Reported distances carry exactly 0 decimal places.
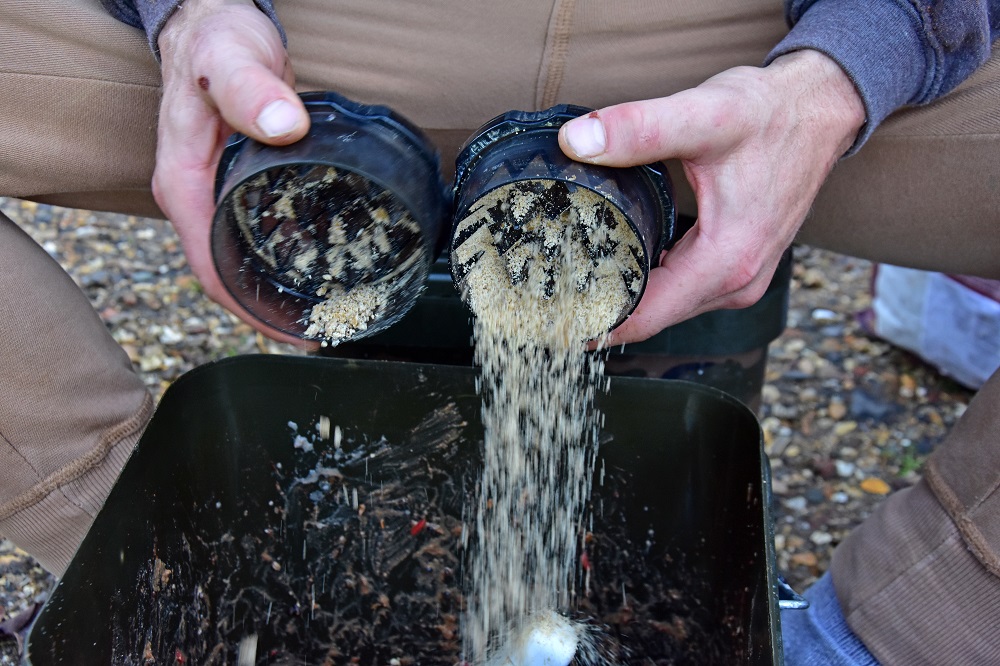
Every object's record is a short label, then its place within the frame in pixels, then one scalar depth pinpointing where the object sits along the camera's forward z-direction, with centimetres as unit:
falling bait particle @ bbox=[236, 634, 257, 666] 61
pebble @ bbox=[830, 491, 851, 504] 76
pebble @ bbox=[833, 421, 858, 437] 82
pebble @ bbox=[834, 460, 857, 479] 78
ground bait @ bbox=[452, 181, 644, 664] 49
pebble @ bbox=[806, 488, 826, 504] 76
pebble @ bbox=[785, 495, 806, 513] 76
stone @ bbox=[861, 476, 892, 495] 77
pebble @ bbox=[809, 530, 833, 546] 73
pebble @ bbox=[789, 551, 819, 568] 72
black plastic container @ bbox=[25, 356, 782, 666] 54
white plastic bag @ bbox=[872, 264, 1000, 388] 77
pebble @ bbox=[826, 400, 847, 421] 84
